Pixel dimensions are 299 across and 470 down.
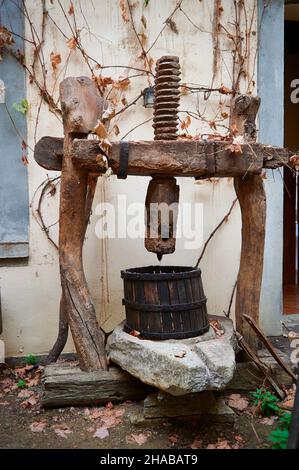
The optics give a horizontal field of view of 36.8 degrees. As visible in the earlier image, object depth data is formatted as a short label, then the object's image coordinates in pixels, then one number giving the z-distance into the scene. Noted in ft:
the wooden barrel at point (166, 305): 10.69
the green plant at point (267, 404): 10.53
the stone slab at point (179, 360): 9.17
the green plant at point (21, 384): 12.69
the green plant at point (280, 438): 8.16
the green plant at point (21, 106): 13.74
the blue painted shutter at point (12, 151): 13.71
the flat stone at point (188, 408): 10.11
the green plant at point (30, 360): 14.20
